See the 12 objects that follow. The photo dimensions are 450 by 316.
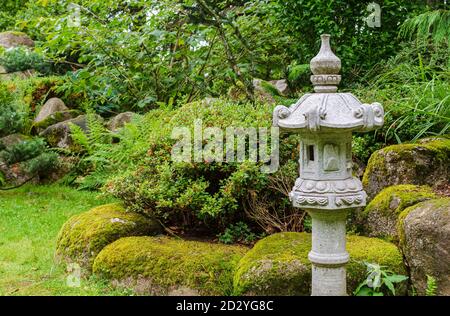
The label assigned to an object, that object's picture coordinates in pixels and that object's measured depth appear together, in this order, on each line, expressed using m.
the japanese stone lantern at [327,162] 3.43
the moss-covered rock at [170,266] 4.20
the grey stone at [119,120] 9.27
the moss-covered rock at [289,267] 3.91
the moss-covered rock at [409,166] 5.04
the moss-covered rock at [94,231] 4.81
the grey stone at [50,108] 10.14
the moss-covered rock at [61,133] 9.31
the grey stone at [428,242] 3.72
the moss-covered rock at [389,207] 4.46
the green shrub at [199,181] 4.90
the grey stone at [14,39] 14.47
